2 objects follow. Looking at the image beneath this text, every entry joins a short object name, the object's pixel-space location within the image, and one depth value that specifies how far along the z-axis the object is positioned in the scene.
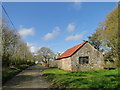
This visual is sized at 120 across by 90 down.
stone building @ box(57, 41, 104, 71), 13.55
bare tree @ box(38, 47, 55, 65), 49.21
